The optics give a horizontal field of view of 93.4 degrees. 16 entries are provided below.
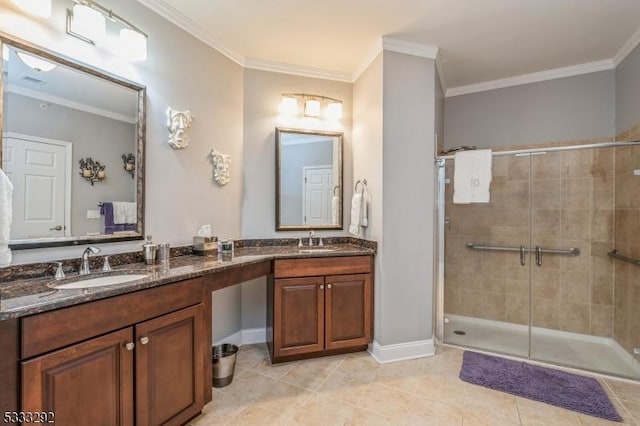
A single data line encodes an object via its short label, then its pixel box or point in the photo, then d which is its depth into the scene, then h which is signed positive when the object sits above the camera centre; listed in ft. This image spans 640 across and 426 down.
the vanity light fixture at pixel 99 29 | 5.34 +3.45
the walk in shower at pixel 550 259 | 8.32 -1.44
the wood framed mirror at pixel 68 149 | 4.79 +1.12
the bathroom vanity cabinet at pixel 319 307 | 7.71 -2.46
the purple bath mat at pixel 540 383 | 6.21 -3.91
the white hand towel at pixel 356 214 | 8.71 +0.00
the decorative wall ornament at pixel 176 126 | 7.08 +2.04
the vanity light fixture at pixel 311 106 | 9.26 +3.38
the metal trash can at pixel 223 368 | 6.85 -3.58
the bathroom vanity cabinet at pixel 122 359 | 3.67 -2.13
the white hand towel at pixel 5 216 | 4.25 -0.07
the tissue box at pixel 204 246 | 7.43 -0.82
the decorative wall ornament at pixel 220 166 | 8.20 +1.28
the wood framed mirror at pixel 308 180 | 9.40 +1.08
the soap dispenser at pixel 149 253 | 6.25 -0.85
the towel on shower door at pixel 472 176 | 8.66 +1.13
